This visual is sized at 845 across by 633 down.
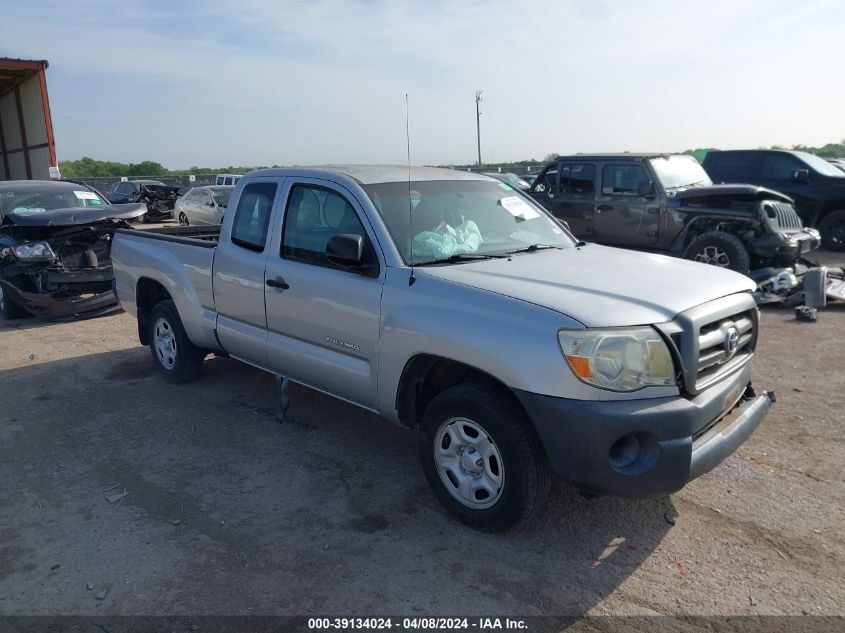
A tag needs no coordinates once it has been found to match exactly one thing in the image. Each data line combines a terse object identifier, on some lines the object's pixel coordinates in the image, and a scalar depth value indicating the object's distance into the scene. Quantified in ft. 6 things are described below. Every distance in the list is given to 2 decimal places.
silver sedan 55.21
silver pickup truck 10.11
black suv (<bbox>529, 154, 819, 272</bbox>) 29.12
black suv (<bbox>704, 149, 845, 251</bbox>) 40.57
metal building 56.59
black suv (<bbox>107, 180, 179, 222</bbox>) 80.12
